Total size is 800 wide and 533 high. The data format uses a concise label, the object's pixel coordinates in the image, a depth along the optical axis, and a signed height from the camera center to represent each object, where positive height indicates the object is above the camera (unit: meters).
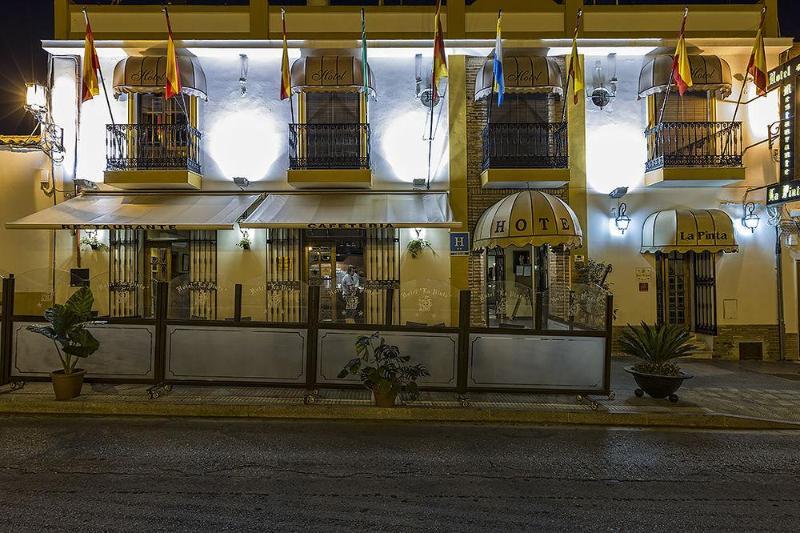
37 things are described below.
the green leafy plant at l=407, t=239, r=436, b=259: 12.91 +1.07
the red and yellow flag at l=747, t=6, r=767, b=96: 11.46 +5.09
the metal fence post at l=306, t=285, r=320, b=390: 8.10 -0.77
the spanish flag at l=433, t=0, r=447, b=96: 11.30 +5.18
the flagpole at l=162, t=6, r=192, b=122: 12.92 +4.73
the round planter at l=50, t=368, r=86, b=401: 7.73 -1.46
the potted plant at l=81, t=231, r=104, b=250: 12.99 +1.23
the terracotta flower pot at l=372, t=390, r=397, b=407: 7.61 -1.68
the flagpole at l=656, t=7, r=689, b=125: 11.33 +4.76
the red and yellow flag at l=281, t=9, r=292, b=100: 11.84 +5.01
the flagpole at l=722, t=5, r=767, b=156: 11.59 +4.57
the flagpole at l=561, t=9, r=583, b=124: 11.60 +5.09
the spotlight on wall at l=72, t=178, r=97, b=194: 13.05 +2.71
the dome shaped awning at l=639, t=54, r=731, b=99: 12.24 +5.21
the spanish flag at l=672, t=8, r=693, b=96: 11.27 +4.90
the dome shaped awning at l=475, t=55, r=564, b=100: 12.34 +5.19
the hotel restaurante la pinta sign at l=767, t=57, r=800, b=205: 11.51 +3.63
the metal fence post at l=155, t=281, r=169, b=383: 8.23 -0.66
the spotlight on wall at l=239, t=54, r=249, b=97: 13.29 +5.69
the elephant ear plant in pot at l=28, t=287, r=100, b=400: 7.47 -0.66
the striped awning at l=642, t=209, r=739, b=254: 11.95 +1.32
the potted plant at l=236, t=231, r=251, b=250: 13.08 +1.22
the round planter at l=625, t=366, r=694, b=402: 8.20 -1.59
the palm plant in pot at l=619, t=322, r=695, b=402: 8.27 -1.15
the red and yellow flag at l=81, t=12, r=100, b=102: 11.53 +4.91
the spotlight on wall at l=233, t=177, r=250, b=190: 12.98 +2.74
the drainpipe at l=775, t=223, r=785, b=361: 12.81 +0.27
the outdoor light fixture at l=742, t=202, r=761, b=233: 12.84 +1.75
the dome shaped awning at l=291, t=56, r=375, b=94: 12.40 +5.24
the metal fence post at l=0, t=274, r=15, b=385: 8.48 -0.81
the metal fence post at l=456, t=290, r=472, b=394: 8.04 -0.94
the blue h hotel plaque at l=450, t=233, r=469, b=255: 12.93 +1.09
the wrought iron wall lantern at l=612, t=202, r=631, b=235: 12.82 +1.75
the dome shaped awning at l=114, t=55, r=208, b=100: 12.22 +5.21
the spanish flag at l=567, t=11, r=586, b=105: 11.59 +5.06
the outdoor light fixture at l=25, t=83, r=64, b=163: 12.83 +4.18
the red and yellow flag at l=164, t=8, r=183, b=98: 11.49 +4.90
